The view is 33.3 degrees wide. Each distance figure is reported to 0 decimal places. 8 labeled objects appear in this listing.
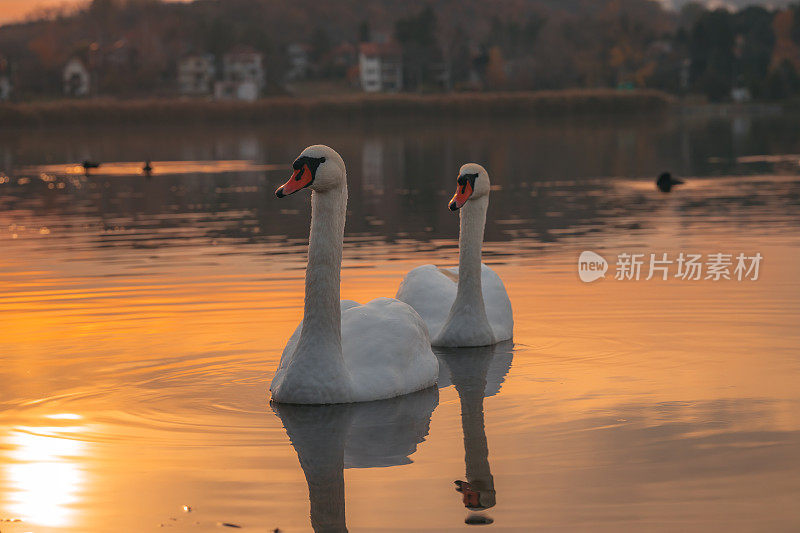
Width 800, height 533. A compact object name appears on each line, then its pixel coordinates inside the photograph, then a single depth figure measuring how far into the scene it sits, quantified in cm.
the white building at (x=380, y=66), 19400
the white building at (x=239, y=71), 17762
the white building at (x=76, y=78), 16588
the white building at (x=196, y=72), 18688
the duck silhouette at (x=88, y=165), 4831
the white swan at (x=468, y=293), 1241
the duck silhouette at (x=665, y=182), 3484
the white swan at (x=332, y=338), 970
